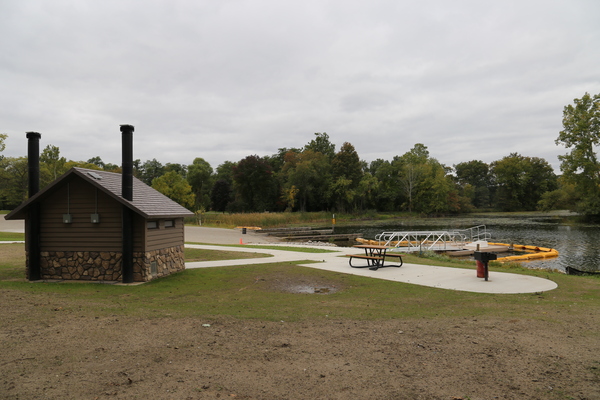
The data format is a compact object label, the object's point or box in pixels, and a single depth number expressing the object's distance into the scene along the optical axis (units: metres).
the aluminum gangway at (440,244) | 20.59
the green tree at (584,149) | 45.81
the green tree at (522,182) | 84.25
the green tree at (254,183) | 61.72
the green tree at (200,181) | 72.67
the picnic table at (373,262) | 12.98
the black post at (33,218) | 11.01
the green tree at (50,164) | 47.00
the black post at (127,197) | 10.55
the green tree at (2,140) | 36.97
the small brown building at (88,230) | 10.74
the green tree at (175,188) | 42.81
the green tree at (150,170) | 89.78
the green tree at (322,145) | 83.12
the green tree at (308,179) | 62.12
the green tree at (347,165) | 65.56
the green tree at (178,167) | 94.25
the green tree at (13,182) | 53.75
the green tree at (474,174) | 103.94
